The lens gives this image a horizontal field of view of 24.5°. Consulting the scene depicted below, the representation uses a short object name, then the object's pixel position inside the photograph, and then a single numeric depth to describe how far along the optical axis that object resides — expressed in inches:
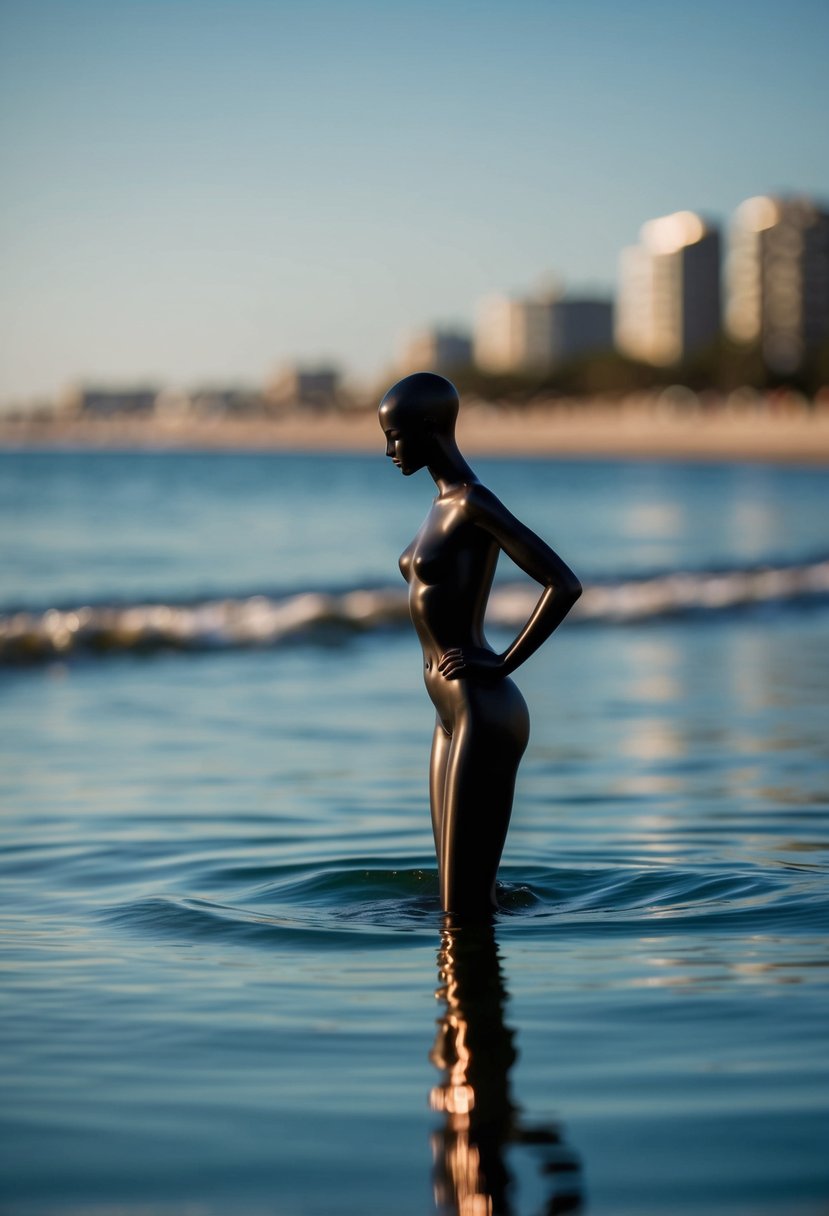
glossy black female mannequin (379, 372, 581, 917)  237.5
